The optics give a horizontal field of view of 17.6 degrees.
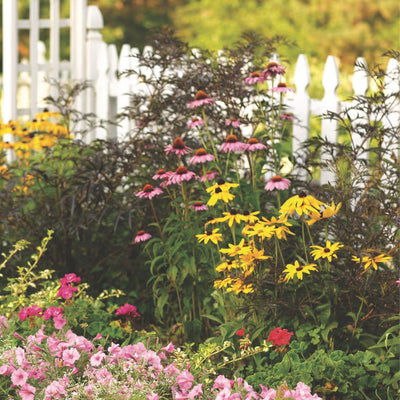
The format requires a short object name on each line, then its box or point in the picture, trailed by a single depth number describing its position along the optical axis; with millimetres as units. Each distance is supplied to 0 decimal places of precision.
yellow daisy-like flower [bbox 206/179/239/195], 5595
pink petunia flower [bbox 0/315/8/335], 5398
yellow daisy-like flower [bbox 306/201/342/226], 5281
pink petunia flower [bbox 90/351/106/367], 4577
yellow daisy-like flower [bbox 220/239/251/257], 5250
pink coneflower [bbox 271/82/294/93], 6459
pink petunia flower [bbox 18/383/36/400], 4408
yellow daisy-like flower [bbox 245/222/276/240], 5163
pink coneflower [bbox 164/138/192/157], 6123
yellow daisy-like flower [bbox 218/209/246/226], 5421
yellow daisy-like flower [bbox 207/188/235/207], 5538
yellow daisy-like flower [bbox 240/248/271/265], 5314
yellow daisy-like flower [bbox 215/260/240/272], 5471
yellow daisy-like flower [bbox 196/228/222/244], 5491
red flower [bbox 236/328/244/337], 5331
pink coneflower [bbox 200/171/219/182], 6370
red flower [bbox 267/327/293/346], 4956
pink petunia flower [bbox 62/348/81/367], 4575
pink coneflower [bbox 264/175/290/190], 5795
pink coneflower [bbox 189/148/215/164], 5907
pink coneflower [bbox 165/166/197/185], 5874
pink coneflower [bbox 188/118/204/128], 6463
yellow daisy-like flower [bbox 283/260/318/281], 5156
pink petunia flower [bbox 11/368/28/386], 4453
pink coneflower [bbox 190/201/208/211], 6012
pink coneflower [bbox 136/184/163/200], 6160
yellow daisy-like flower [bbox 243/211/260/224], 5424
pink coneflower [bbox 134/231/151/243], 6266
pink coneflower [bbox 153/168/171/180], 6089
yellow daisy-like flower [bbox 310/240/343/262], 5150
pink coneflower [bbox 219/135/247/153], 6066
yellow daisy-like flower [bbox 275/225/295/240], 5214
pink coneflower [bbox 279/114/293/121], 6993
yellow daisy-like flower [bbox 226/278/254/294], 5294
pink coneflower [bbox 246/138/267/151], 6109
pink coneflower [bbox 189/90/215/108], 6183
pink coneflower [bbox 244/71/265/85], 6530
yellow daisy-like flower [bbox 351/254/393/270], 5154
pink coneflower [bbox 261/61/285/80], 6460
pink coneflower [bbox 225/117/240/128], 6478
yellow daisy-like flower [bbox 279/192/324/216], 5167
